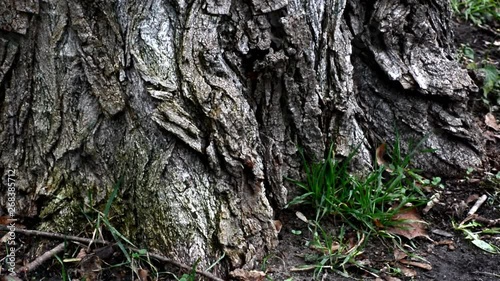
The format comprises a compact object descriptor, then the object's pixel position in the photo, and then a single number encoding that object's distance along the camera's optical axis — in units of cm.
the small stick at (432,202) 338
